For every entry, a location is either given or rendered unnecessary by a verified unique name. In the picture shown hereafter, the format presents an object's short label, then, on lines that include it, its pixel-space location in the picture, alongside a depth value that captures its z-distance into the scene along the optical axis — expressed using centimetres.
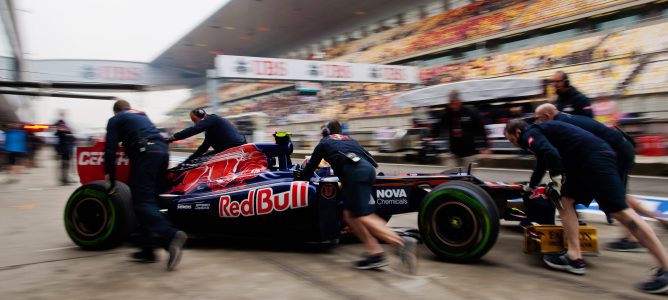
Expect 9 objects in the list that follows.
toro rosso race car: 396
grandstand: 1537
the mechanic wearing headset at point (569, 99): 514
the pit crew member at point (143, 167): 411
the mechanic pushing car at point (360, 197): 375
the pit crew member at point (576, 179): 344
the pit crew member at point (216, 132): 550
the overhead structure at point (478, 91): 1371
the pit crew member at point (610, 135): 398
